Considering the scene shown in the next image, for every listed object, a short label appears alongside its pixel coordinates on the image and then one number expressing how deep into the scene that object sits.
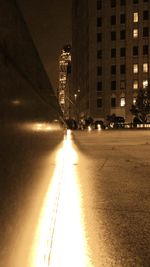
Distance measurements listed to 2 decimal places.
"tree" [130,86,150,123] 68.62
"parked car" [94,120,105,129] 60.30
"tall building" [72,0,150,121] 78.94
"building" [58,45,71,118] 153.45
